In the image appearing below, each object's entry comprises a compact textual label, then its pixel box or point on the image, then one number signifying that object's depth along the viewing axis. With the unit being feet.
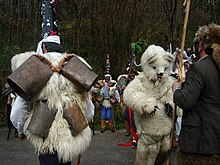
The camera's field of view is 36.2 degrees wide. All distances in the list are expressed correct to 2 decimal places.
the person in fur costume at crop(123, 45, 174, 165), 14.85
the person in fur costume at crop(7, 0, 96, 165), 9.54
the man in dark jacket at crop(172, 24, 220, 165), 9.73
